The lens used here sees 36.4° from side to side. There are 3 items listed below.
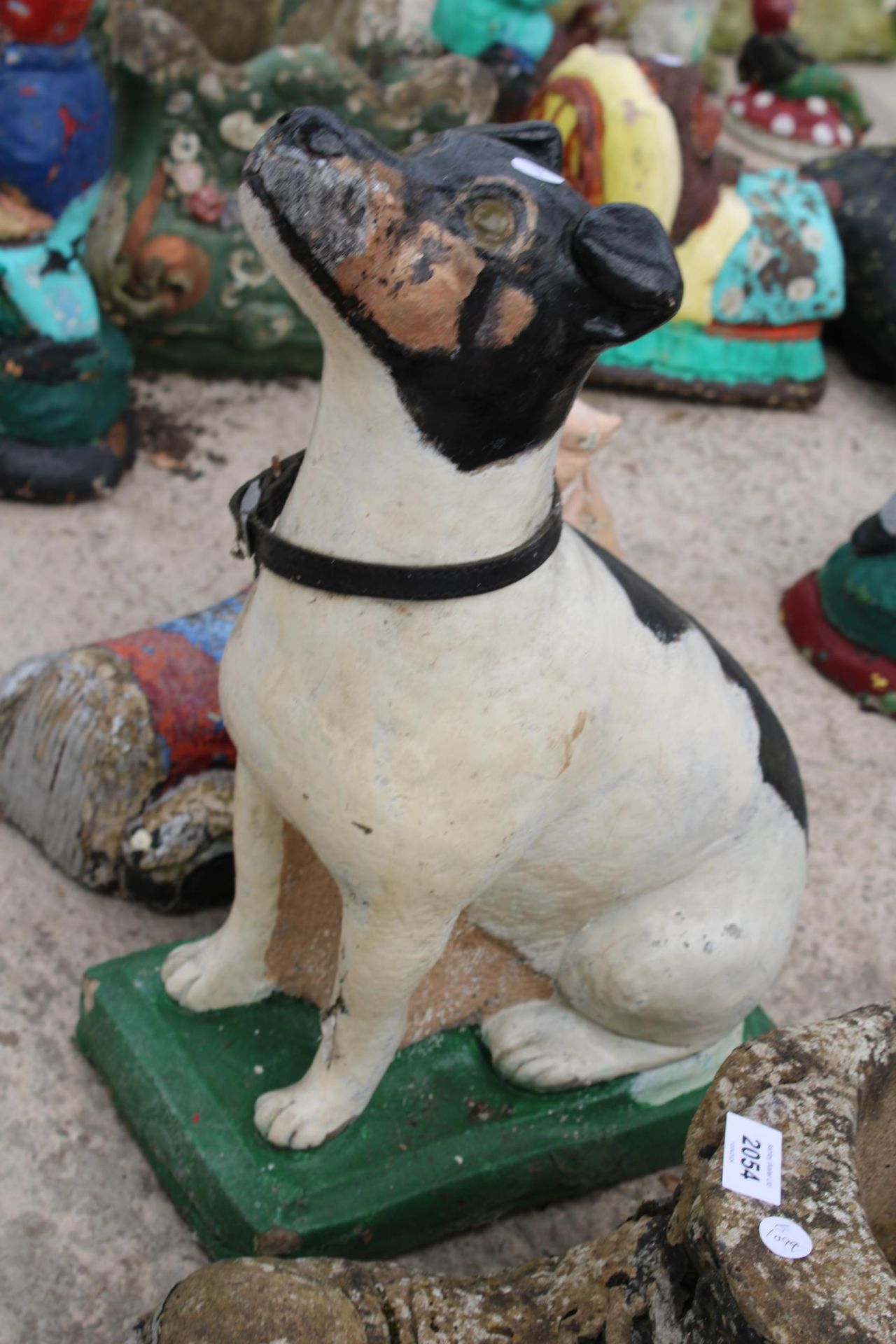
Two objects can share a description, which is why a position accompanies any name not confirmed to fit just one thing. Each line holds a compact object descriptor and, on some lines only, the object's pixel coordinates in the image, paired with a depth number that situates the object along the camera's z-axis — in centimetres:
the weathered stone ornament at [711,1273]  118
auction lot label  124
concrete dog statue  119
